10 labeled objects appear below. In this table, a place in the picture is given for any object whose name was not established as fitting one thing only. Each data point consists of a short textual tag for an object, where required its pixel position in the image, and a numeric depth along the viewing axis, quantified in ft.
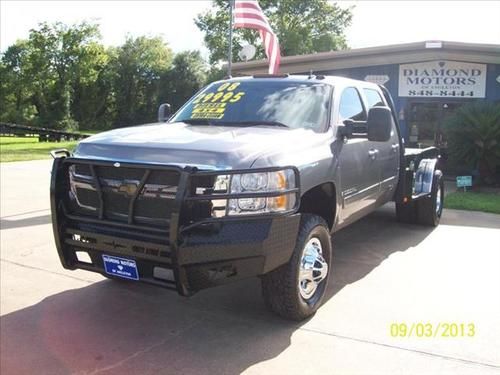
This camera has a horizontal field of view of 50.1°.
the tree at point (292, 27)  138.51
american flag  40.27
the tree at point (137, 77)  166.40
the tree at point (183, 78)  150.30
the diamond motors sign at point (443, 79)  44.04
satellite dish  47.09
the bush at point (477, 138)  37.73
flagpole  42.56
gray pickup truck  11.57
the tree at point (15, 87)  176.14
